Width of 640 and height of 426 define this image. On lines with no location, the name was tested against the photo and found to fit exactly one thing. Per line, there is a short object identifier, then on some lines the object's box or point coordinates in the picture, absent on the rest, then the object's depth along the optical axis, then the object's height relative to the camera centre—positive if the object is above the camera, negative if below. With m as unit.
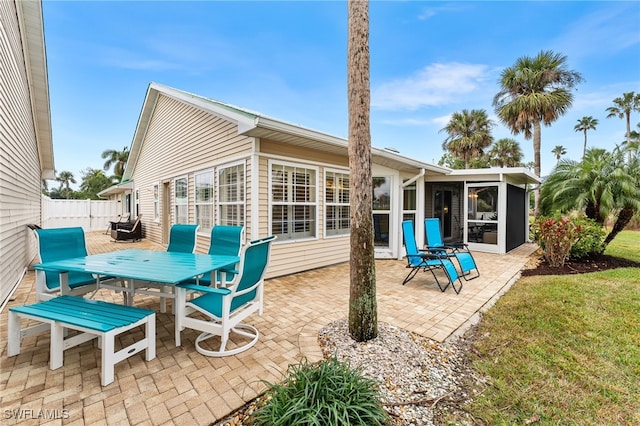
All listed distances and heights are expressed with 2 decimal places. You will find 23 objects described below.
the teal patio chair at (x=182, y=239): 4.32 -0.46
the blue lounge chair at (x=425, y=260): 4.76 -0.93
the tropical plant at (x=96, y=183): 34.03 +3.28
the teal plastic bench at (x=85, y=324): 2.13 -0.92
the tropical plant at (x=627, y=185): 6.64 +0.59
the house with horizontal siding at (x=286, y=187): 5.42 +0.62
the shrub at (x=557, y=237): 6.37 -0.64
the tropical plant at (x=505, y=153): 23.83 +4.96
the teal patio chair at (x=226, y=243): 3.90 -0.48
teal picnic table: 2.65 -0.62
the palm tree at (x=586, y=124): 31.88 +10.06
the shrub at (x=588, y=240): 6.86 -0.76
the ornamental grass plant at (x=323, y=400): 1.60 -1.19
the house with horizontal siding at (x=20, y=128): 3.80 +1.52
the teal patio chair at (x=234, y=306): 2.61 -0.97
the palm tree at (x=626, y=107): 25.83 +9.93
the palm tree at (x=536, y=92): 12.64 +5.67
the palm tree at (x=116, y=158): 27.88 +5.23
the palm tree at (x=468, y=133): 19.09 +5.41
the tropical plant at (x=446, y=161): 31.27 +5.70
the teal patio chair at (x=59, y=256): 3.17 -0.58
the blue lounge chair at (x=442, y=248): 5.34 -0.76
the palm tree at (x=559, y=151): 39.88 +8.59
